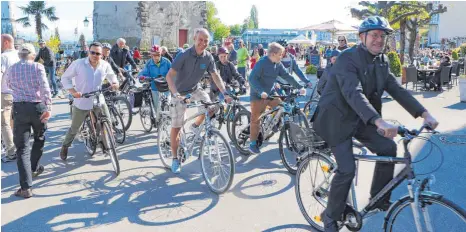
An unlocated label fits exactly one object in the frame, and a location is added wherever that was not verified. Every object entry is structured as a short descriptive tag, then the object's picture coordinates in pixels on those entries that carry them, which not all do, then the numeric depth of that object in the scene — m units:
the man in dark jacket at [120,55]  11.12
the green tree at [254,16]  160.00
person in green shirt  15.15
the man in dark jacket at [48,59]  14.99
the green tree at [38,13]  55.16
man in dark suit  3.28
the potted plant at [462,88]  12.51
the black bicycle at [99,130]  5.88
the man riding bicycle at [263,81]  6.39
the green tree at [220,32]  88.25
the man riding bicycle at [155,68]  8.63
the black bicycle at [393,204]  2.96
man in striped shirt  5.10
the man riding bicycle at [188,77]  5.51
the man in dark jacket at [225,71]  9.05
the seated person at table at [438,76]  15.27
